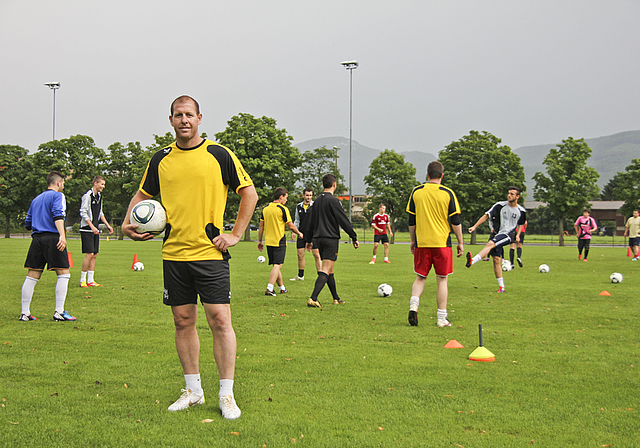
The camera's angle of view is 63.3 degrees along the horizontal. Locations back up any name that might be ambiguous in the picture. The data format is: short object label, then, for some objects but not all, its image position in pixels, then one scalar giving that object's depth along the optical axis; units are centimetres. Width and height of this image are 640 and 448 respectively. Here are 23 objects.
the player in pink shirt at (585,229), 2319
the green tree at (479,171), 5416
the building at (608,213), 9775
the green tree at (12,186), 5691
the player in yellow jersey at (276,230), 1145
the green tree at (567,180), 5491
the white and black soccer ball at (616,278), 1389
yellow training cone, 578
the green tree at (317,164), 8531
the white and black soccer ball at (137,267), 1697
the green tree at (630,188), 5791
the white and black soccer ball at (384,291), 1130
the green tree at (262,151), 5328
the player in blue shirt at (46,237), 804
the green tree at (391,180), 5931
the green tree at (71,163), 6034
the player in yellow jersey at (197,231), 405
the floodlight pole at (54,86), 6066
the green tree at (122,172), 6016
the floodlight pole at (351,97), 5953
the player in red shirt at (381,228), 2203
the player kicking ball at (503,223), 1245
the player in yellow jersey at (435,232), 793
